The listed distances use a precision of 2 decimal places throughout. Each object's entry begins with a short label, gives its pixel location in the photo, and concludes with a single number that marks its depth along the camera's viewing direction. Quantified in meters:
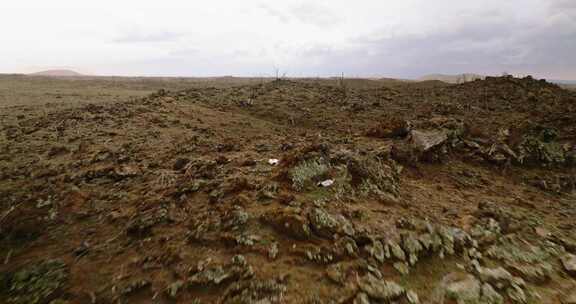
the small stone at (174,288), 2.46
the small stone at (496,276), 2.64
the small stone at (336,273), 2.53
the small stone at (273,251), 2.80
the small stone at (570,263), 2.89
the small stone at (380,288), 2.41
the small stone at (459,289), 2.47
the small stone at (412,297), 2.41
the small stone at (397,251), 2.86
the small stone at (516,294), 2.51
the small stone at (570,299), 2.52
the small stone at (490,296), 2.46
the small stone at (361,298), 2.34
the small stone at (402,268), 2.71
